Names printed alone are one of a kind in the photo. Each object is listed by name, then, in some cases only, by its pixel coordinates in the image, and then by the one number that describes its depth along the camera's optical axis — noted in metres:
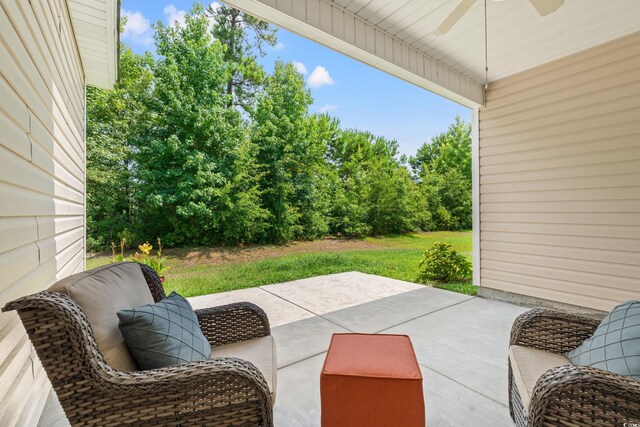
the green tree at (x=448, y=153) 12.52
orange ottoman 1.30
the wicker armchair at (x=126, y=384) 0.94
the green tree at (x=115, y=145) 6.09
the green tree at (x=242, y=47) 8.05
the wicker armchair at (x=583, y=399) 0.99
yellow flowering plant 3.81
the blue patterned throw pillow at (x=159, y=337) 1.17
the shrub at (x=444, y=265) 5.04
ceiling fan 1.80
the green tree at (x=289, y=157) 7.84
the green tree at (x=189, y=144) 6.64
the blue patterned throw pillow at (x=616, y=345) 1.18
